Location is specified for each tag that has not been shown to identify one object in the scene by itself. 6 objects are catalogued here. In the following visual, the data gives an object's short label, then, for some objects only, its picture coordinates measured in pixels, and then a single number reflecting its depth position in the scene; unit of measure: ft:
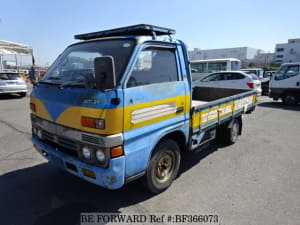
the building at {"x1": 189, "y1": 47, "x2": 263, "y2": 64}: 286.87
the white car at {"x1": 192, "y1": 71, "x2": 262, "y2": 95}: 36.55
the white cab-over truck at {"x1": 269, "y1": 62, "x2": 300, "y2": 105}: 32.65
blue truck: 7.11
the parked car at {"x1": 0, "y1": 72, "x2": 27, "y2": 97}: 36.17
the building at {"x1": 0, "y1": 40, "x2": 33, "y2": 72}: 61.53
